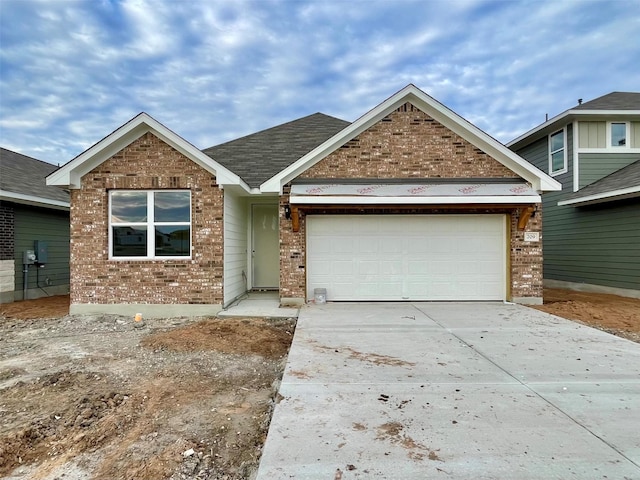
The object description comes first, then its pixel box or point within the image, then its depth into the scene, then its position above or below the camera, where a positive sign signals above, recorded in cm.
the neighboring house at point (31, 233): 1016 +26
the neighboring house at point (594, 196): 1059 +133
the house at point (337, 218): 833 +56
